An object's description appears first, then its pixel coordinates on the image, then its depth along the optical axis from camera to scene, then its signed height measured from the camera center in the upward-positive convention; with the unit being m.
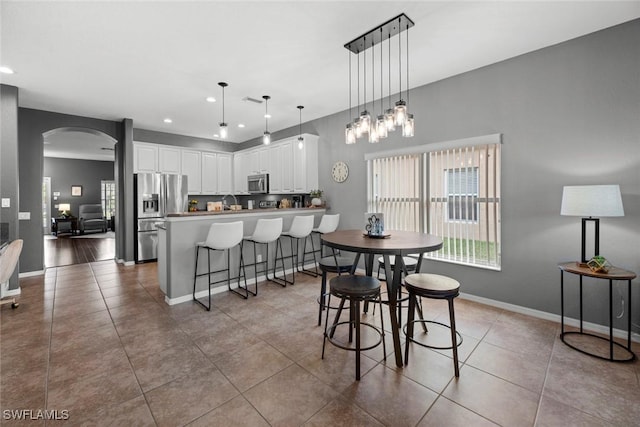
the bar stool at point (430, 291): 2.01 -0.60
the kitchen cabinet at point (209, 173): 6.75 +0.92
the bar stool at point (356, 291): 1.99 -0.61
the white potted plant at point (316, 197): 5.13 +0.23
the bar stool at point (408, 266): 2.69 -0.57
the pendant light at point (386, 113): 2.40 +0.87
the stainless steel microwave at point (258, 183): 6.17 +0.61
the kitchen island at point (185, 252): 3.44 -0.53
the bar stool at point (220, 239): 3.29 -0.34
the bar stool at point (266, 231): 3.76 -0.30
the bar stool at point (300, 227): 4.19 -0.27
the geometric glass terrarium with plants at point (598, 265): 2.31 -0.48
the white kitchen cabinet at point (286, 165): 5.53 +0.90
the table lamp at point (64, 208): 9.85 +0.14
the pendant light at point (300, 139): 4.66 +1.19
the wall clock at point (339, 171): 4.90 +0.68
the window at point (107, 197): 10.86 +0.56
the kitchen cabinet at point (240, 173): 6.91 +0.95
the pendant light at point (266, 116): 4.10 +1.71
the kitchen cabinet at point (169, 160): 6.07 +1.12
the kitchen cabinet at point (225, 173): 7.01 +0.94
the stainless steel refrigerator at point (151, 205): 5.52 +0.12
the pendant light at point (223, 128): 3.69 +1.10
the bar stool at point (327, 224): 4.52 -0.24
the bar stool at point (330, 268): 2.79 -0.58
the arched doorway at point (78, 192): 8.02 +0.74
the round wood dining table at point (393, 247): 2.08 -0.29
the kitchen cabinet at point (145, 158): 5.75 +1.12
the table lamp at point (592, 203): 2.24 +0.03
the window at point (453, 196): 3.32 +0.17
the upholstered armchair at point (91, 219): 9.80 -0.25
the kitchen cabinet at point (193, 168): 6.45 +0.99
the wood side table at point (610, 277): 2.19 -0.55
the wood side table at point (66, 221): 9.42 -0.35
